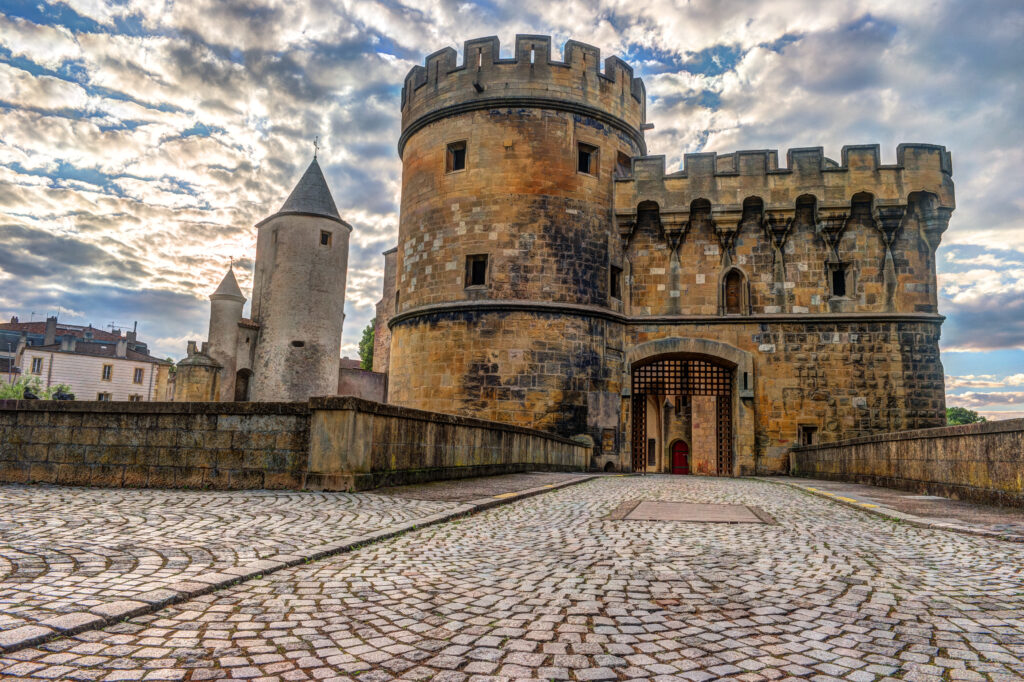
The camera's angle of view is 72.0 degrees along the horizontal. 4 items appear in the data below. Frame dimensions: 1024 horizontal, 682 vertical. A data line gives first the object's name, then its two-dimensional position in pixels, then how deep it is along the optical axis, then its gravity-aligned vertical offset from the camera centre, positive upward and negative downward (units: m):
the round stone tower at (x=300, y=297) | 28.50 +5.14
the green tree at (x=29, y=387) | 44.53 +1.51
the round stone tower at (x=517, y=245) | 18.33 +4.94
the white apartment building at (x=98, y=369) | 48.53 +3.15
